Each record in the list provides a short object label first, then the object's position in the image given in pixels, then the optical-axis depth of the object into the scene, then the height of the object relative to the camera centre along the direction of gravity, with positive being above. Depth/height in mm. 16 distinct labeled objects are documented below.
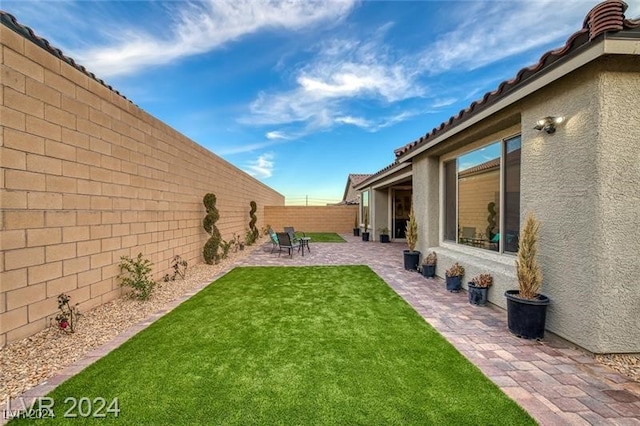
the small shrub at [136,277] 5555 -1332
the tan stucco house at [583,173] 3279 +512
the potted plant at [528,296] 3807 -1161
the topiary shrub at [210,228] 9375 -585
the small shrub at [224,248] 10417 -1390
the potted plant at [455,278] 6125 -1412
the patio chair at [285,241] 11367 -1214
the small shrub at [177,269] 7321 -1583
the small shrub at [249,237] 15000 -1434
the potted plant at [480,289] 5211 -1414
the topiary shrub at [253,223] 15983 -736
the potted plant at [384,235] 15844 -1308
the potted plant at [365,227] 16953 -1022
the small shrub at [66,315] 3887 -1484
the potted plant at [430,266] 7461 -1409
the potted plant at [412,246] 8227 -994
